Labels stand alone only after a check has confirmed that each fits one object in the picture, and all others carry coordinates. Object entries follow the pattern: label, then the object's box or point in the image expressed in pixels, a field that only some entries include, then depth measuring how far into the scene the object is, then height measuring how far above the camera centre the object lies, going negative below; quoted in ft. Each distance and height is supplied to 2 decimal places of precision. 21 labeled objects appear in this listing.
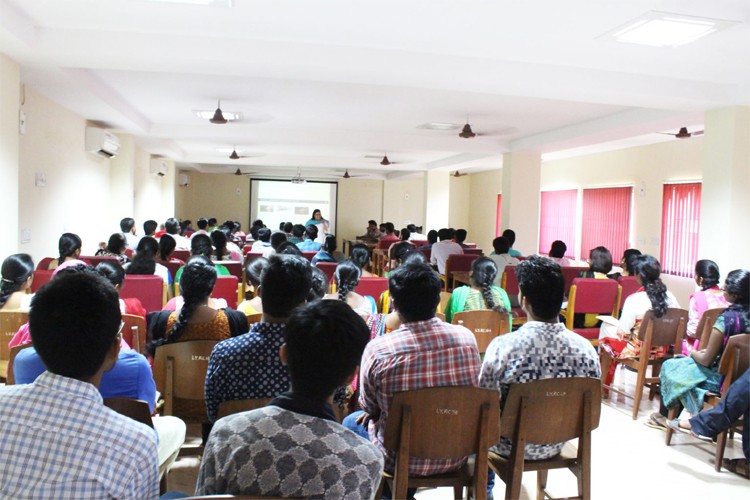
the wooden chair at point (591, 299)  15.94 -2.03
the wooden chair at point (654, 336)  12.98 -2.42
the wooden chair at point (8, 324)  9.76 -1.97
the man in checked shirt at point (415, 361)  6.99 -1.70
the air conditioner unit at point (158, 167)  36.96 +2.68
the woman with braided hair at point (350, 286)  11.57 -1.37
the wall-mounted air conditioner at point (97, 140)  23.89 +2.68
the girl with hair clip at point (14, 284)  10.91 -1.46
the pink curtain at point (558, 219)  37.32 +0.26
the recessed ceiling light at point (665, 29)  11.58 +4.02
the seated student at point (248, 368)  6.68 -1.75
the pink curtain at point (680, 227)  26.81 -0.02
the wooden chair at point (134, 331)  9.38 -1.93
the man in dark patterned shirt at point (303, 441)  4.03 -1.57
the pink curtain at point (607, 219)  31.91 +0.29
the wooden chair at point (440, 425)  6.41 -2.25
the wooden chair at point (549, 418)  7.10 -2.36
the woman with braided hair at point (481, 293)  13.10 -1.62
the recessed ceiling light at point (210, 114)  23.63 +3.89
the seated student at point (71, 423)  3.82 -1.42
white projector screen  57.72 +1.20
